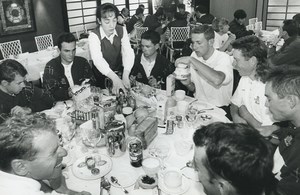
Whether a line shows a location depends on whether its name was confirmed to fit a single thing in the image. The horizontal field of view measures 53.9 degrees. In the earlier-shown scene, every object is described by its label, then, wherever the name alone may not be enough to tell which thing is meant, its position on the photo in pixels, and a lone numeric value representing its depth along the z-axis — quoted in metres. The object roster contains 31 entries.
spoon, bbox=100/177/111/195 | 1.70
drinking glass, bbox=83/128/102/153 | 2.11
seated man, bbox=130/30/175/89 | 3.47
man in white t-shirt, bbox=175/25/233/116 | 2.94
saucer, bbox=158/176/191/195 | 1.62
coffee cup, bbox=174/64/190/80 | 2.76
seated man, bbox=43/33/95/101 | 3.16
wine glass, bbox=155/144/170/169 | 1.95
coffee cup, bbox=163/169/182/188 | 1.63
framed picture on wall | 6.78
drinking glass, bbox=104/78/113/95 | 3.13
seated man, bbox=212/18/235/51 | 5.68
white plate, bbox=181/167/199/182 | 1.74
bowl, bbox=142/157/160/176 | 1.75
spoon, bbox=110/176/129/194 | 1.69
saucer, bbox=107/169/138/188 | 1.73
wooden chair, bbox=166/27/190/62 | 7.27
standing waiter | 3.09
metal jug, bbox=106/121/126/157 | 2.00
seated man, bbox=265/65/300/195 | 1.59
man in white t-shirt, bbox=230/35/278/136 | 2.59
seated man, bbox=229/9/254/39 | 6.29
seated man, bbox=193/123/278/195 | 1.10
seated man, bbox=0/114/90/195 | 1.25
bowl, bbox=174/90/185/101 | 2.83
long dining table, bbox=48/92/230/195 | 1.69
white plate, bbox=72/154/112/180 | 1.79
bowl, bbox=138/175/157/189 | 1.67
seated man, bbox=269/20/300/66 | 3.69
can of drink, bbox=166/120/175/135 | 2.29
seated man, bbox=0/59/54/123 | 2.54
